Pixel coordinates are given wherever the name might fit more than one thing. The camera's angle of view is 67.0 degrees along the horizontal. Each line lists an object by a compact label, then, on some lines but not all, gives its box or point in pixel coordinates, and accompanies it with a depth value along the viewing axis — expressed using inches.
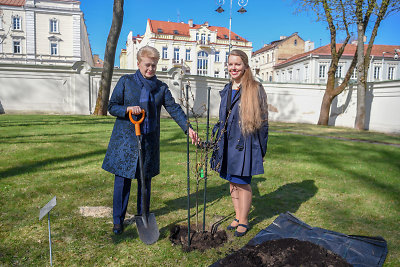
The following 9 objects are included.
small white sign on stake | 104.9
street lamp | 894.2
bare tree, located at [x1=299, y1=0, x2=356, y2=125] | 683.4
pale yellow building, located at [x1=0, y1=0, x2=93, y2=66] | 1638.8
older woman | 126.0
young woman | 125.0
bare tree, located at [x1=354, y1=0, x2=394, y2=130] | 647.7
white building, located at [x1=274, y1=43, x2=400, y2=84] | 1702.8
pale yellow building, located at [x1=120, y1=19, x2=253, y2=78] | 2177.7
